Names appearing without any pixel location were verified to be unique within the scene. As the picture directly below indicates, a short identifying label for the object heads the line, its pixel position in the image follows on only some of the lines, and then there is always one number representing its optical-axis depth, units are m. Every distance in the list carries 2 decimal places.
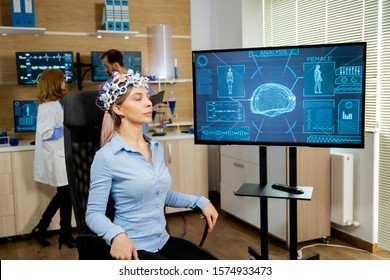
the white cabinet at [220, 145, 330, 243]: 3.46
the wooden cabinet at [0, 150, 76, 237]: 3.80
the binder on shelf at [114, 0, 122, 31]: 4.33
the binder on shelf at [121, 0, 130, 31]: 4.36
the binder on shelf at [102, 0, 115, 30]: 4.28
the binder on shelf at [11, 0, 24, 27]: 3.96
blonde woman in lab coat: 3.53
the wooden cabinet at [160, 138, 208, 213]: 4.39
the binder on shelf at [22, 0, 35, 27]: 4.01
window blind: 3.25
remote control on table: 2.55
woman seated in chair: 1.79
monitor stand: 2.56
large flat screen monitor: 2.40
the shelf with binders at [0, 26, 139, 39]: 4.00
